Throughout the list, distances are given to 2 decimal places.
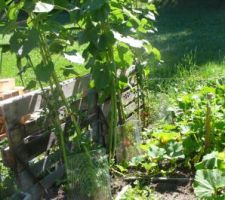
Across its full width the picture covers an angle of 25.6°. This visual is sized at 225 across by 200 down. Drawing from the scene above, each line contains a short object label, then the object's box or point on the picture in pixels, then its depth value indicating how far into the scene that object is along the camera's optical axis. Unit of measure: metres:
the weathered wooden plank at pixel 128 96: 3.94
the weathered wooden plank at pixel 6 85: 4.90
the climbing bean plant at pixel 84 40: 2.51
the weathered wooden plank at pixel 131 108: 3.99
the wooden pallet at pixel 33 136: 2.89
